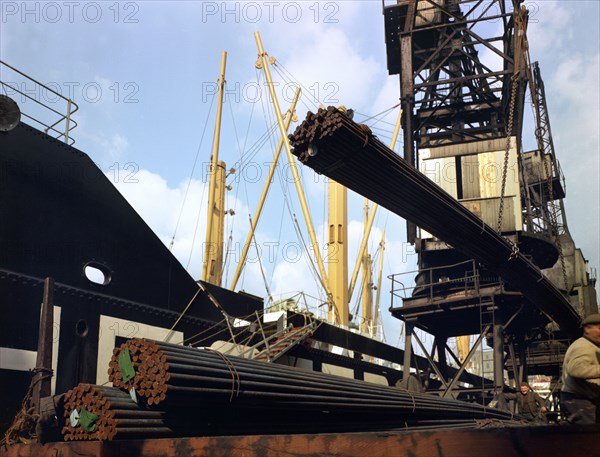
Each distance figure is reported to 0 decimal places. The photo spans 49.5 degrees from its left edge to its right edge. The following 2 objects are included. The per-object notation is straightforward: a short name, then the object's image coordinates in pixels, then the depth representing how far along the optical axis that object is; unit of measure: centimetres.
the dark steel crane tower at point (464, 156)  2143
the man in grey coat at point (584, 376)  573
